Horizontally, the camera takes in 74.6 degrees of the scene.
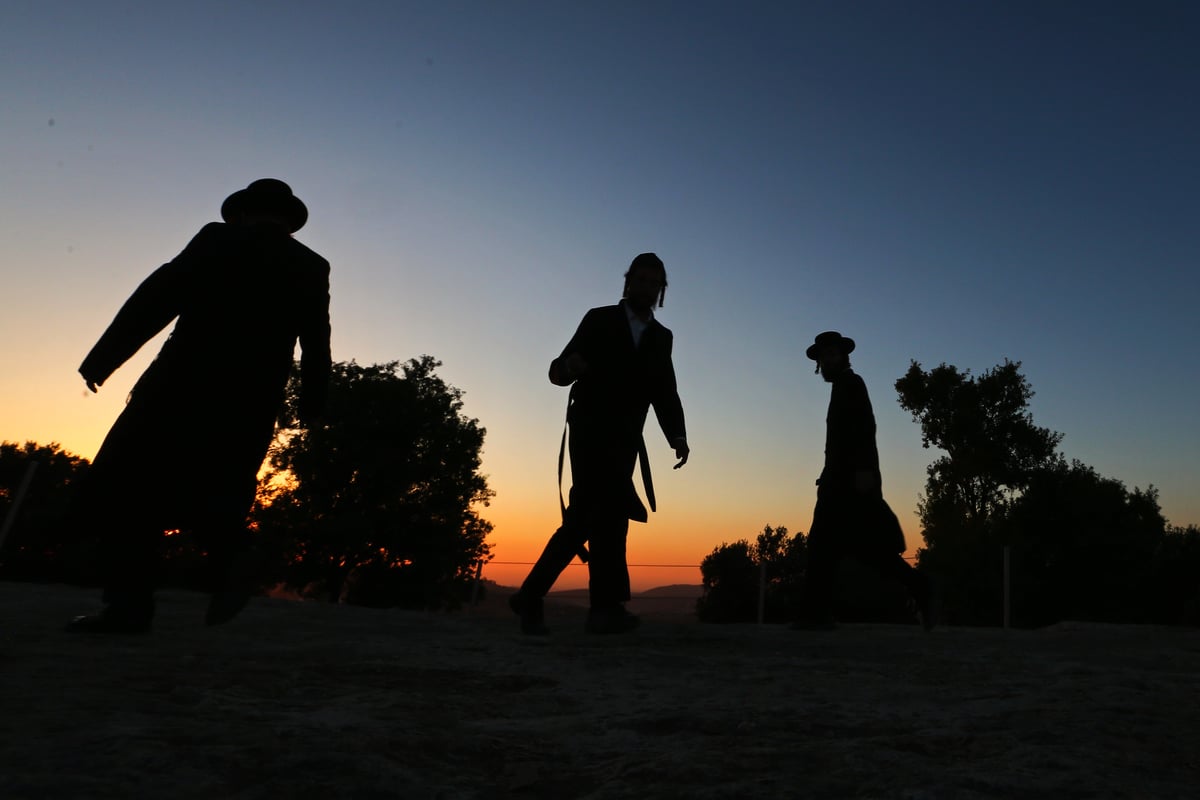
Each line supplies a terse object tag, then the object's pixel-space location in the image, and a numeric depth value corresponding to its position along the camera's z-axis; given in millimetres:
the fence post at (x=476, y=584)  18078
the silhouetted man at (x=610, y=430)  4137
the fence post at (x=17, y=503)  10747
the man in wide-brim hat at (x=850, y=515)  5168
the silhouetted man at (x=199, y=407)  2973
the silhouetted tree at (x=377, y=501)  25859
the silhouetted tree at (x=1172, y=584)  31062
